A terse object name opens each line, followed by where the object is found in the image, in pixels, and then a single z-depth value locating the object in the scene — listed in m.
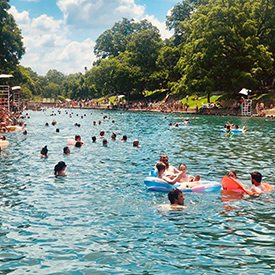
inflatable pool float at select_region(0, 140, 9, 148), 25.20
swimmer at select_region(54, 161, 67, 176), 15.80
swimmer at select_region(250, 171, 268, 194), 12.77
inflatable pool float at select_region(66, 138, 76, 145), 26.59
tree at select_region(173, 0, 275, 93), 61.00
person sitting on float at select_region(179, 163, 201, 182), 13.78
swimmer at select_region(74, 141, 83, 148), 25.20
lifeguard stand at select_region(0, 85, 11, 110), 40.44
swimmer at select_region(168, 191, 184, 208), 11.09
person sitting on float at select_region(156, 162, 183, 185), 13.51
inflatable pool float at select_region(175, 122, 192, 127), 44.20
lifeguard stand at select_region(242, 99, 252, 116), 57.75
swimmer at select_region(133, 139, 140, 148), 25.33
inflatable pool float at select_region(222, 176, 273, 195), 12.73
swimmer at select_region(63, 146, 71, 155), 21.87
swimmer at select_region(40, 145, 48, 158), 21.14
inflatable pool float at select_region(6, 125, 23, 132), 37.16
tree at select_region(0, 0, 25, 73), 69.38
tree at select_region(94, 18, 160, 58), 139.50
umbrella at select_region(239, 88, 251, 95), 55.59
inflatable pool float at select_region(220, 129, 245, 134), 33.64
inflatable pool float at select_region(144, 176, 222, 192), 12.94
